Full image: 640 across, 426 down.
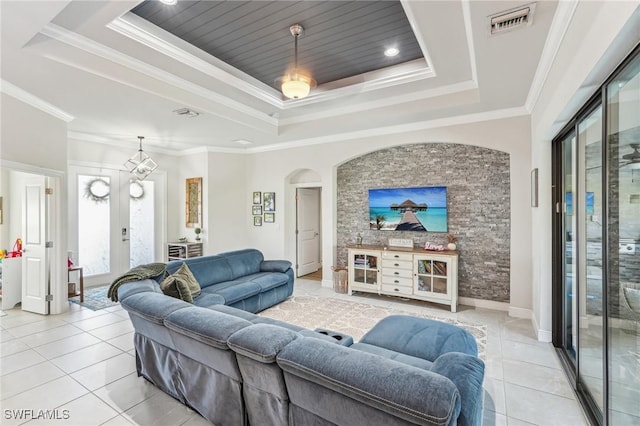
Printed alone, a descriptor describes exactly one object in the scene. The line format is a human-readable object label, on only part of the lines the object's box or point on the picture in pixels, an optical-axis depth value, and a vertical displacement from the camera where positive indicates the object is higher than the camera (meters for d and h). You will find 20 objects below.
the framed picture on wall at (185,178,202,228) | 6.77 +0.25
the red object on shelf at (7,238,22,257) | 4.70 -0.57
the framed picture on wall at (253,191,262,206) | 6.85 +0.36
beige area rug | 3.78 -1.44
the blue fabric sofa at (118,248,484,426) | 1.26 -0.85
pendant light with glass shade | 3.04 +1.30
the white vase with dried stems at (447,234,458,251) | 4.63 -0.45
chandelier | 5.71 +0.94
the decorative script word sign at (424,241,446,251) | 4.70 -0.54
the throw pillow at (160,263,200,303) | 3.09 -0.76
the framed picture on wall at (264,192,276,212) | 6.65 +0.26
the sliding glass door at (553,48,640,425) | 1.63 -0.25
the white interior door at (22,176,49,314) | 4.30 -0.47
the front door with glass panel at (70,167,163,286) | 5.77 -0.15
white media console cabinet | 4.46 -0.95
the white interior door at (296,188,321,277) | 6.84 -0.40
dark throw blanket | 2.95 -0.65
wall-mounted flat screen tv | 4.85 +0.05
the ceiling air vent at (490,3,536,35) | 2.10 +1.39
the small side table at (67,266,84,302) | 4.86 -1.08
